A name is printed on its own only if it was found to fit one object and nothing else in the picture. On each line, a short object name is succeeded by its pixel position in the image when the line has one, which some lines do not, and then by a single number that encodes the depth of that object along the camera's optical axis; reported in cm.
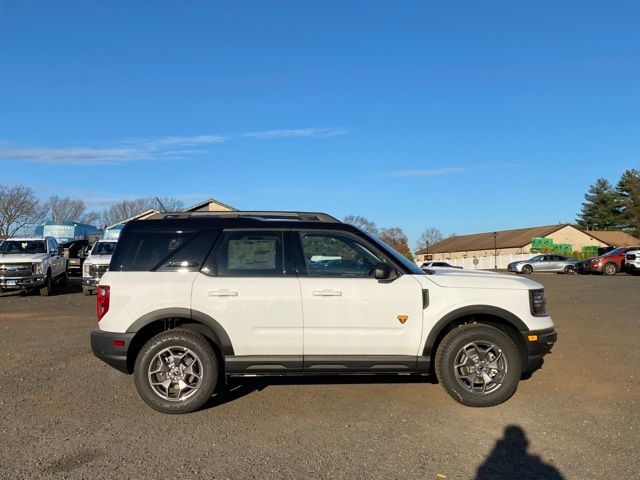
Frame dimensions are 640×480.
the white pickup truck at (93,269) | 1808
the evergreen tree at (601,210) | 8794
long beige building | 7281
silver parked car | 3591
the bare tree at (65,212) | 8081
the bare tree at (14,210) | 6644
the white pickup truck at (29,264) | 1773
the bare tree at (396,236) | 9209
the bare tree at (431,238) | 12394
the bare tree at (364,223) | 8474
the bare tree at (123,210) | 8955
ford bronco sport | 536
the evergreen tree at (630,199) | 8144
